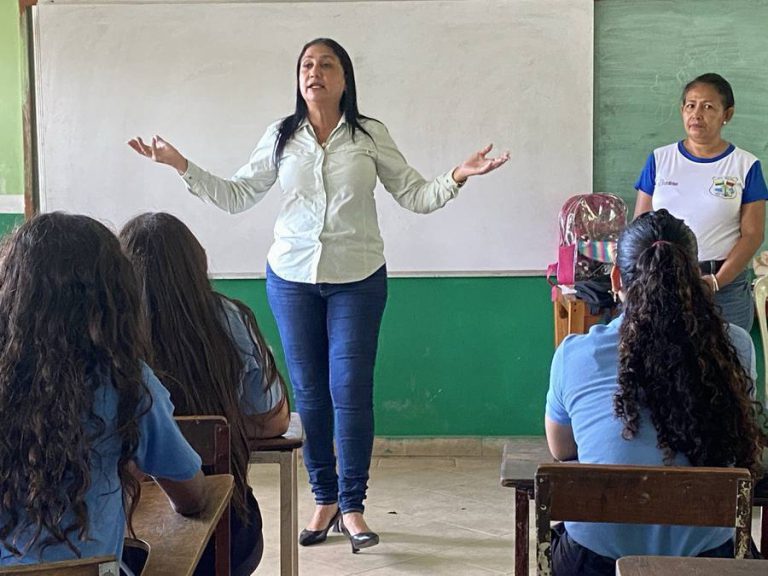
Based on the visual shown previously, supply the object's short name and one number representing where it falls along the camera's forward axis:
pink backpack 4.30
